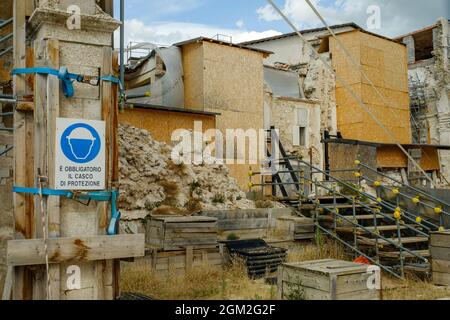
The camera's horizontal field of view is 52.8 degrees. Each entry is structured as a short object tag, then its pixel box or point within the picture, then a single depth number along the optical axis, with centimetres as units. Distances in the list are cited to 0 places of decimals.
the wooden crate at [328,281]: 583
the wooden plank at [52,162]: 416
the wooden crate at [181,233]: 841
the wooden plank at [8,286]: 420
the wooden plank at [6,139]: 684
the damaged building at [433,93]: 2616
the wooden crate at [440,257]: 775
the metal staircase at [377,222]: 927
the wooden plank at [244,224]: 1038
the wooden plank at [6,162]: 673
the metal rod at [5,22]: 679
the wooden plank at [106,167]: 442
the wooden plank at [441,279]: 775
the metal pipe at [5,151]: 635
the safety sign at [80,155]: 424
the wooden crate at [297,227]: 1064
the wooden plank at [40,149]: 421
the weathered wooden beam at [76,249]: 389
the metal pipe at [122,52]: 563
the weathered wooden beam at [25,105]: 438
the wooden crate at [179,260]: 818
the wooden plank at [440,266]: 774
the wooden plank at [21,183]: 419
